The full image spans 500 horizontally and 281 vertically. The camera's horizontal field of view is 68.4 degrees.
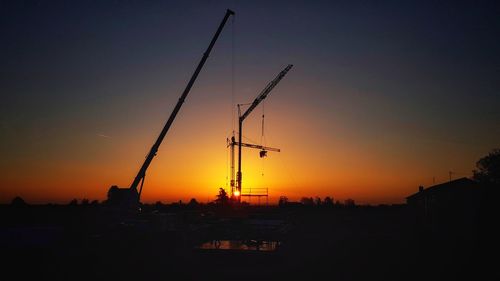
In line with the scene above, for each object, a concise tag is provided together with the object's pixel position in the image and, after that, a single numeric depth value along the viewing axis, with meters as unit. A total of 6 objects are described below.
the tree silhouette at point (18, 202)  80.06
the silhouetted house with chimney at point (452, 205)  29.80
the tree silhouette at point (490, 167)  69.50
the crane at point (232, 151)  76.81
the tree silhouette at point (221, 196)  88.20
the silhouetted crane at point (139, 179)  35.28
